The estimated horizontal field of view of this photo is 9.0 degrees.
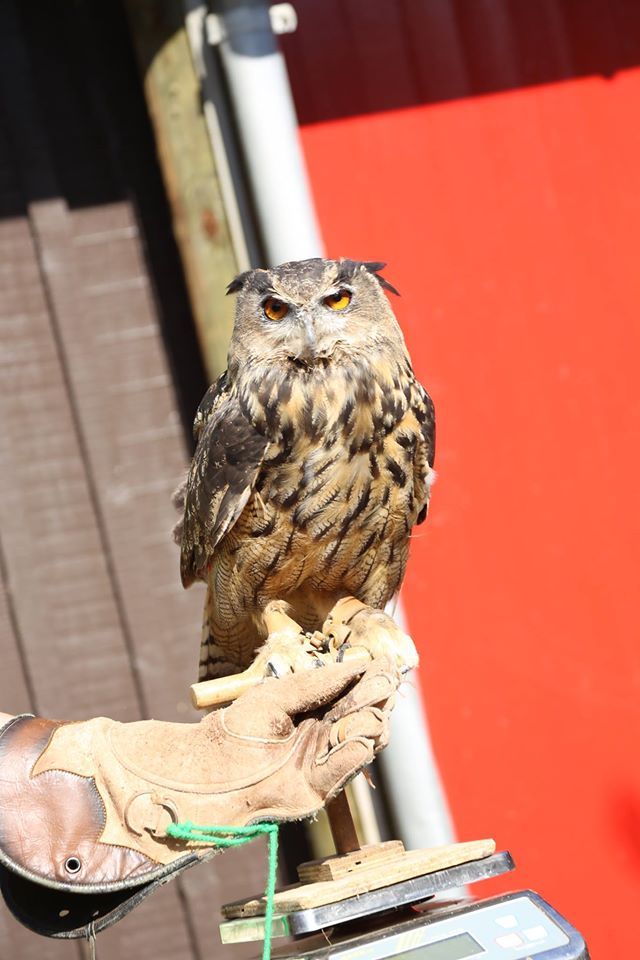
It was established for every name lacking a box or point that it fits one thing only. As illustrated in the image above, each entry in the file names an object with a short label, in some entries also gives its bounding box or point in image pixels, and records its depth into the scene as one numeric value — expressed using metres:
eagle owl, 4.07
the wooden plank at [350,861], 3.72
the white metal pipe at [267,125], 4.47
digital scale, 3.64
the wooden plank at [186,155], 4.53
